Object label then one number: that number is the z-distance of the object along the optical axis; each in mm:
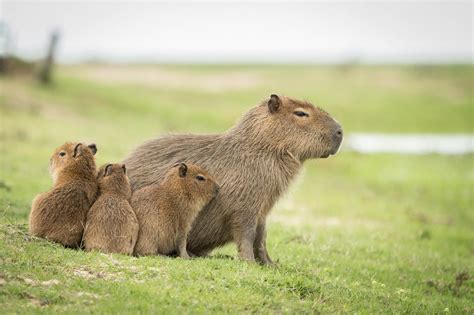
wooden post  64687
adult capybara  17672
